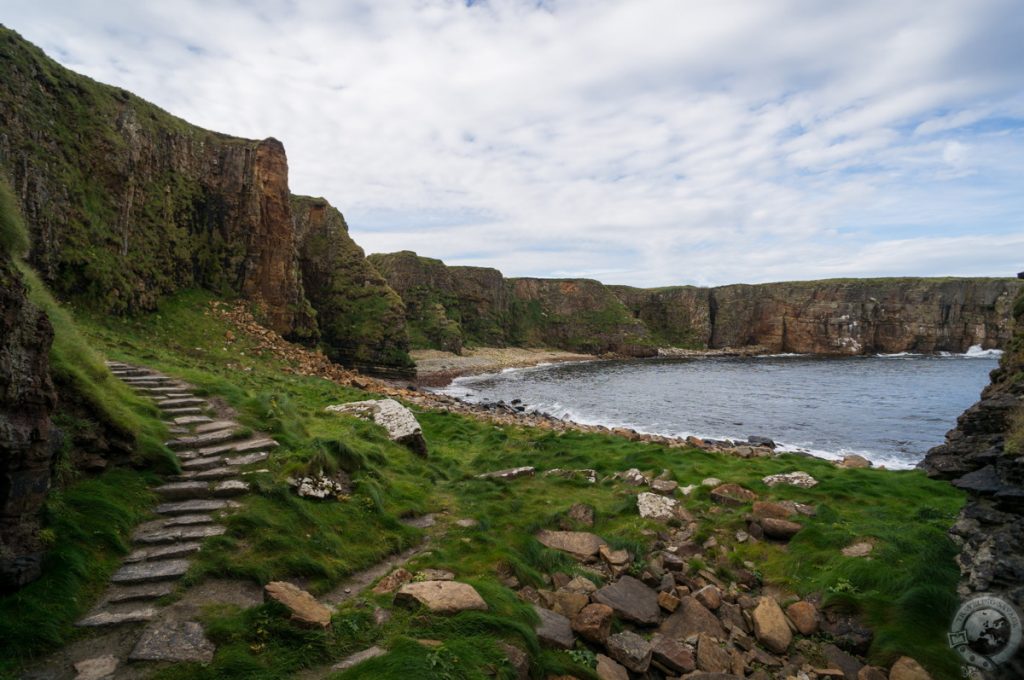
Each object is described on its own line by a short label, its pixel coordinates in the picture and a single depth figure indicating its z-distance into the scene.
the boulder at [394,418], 14.68
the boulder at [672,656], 6.02
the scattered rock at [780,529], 9.44
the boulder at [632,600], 6.96
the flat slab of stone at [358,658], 5.09
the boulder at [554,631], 6.14
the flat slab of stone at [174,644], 4.90
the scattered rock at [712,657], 6.09
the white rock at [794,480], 12.45
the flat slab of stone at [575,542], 8.98
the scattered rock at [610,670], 5.77
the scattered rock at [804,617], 6.92
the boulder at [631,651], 6.02
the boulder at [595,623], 6.40
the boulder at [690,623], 6.73
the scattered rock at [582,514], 10.46
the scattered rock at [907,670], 5.81
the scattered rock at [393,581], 6.79
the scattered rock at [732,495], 11.33
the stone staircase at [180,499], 5.66
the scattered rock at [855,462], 18.95
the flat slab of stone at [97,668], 4.59
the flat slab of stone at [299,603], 5.57
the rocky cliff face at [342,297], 48.66
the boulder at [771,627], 6.61
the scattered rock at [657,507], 10.70
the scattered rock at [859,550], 8.27
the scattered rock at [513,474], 13.38
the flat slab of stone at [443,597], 6.12
